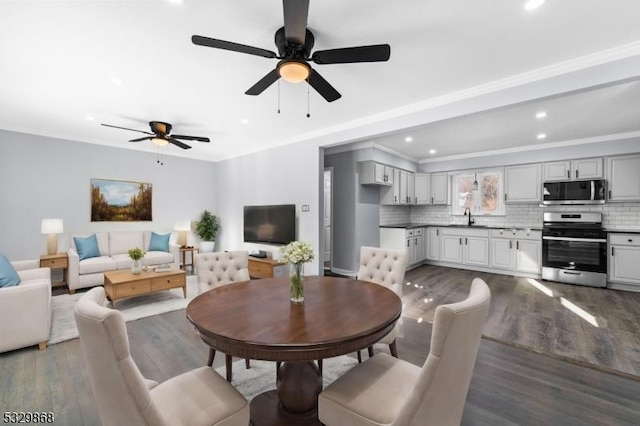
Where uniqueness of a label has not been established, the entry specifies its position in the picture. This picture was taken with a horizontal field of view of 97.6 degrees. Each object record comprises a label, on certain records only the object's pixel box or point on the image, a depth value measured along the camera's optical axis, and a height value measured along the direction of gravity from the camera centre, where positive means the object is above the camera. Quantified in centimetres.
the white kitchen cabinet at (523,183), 550 +58
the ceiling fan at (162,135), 412 +118
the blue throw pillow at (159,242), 577 -60
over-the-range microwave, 490 +37
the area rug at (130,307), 299 -126
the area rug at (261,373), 206 -129
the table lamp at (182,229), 606 -34
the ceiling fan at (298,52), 163 +110
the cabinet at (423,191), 690 +53
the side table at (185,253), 600 -87
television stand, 483 -97
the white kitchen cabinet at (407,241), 579 -60
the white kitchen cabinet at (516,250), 534 -74
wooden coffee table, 365 -95
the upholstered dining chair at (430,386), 98 -72
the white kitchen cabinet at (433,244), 657 -75
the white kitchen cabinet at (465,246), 592 -74
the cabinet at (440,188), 670 +59
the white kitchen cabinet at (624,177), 463 +59
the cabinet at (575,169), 493 +79
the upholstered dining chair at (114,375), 92 -55
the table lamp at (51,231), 456 -28
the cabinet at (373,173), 540 +78
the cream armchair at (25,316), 247 -93
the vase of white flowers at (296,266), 173 -33
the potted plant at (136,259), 388 -64
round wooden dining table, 122 -55
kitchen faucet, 653 -19
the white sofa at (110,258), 442 -80
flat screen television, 508 -21
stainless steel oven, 469 -65
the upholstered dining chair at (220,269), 239 -50
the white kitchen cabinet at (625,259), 443 -76
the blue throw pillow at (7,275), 272 -62
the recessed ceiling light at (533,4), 184 +139
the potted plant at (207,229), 669 -38
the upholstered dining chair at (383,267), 246 -50
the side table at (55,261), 440 -76
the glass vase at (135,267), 392 -75
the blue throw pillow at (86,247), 486 -59
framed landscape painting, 546 +26
